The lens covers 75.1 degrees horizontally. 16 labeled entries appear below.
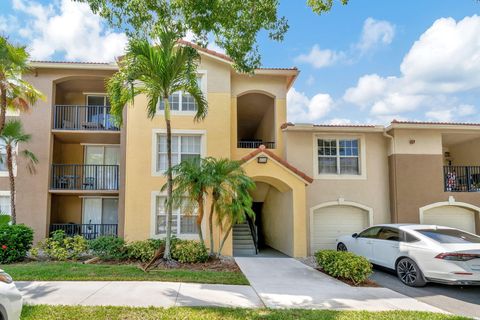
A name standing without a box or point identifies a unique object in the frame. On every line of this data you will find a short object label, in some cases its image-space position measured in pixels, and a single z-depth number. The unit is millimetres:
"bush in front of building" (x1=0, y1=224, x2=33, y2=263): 10820
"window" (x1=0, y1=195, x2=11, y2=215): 14750
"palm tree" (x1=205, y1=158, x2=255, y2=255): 10812
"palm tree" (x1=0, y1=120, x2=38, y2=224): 12998
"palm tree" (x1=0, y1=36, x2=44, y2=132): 11102
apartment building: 13664
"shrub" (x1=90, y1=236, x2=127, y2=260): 11078
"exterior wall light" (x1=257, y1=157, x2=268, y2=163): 13203
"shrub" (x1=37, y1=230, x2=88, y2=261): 11203
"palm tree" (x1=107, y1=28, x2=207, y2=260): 9719
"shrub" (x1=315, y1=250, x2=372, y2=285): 8900
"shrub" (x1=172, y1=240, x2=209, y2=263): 10812
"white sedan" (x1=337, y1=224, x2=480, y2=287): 8289
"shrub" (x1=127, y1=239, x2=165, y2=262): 11008
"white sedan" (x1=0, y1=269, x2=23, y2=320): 4438
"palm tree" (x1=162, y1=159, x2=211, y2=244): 10555
